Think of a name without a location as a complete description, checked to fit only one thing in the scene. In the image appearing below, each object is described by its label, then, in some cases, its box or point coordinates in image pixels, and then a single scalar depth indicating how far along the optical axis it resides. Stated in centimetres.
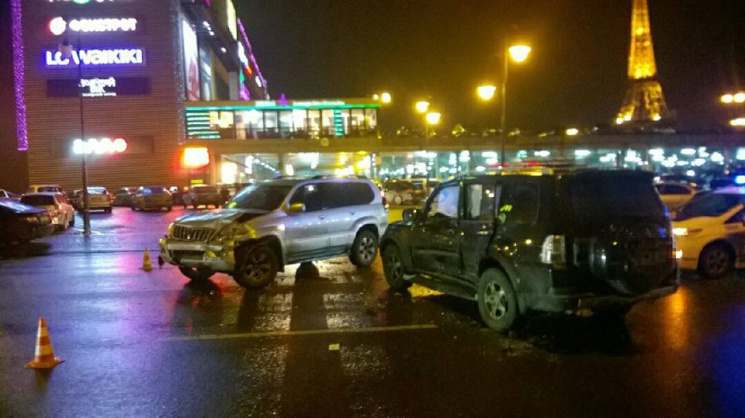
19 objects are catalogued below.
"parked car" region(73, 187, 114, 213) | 3306
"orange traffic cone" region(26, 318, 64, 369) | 596
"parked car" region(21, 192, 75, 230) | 2036
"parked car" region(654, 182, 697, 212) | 2011
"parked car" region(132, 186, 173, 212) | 3494
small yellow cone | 1198
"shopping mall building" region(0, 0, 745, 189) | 4697
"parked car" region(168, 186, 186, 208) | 4188
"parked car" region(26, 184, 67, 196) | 3148
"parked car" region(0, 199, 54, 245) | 1542
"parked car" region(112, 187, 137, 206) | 4194
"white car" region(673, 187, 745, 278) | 1019
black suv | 634
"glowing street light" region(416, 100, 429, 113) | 2456
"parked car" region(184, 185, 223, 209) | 3650
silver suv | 955
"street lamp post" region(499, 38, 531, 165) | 1497
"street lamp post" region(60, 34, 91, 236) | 1986
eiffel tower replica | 9969
